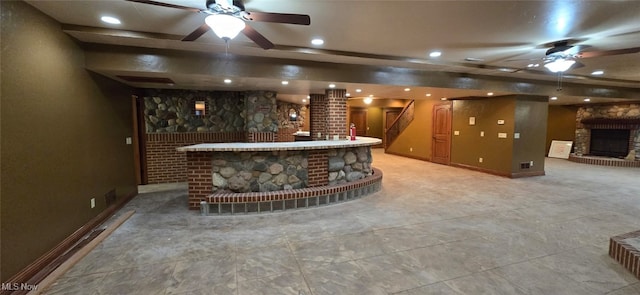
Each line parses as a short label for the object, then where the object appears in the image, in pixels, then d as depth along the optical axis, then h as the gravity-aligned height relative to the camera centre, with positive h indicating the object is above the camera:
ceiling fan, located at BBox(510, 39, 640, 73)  3.31 +0.96
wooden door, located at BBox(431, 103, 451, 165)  8.11 -0.14
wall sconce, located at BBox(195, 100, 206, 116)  5.95 +0.49
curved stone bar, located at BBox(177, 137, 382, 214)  3.79 -0.71
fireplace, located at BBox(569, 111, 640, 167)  8.13 -0.20
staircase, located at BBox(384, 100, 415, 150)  9.80 +0.22
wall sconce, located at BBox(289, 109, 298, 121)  8.60 +0.47
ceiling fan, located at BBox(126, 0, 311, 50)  2.16 +0.92
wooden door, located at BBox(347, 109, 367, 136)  13.04 +0.55
